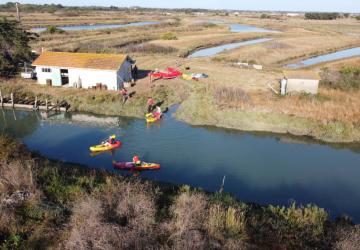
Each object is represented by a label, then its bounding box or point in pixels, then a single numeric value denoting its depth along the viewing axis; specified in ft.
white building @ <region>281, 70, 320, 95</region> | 129.08
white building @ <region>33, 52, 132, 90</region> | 137.08
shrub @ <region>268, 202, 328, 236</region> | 51.39
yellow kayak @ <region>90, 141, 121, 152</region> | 96.17
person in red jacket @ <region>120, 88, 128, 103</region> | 129.75
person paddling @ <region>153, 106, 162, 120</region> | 118.83
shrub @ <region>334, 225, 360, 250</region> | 42.42
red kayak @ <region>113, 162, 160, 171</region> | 85.46
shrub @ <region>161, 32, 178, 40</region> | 294.05
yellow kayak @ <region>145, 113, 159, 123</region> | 117.08
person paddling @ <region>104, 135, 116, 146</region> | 97.69
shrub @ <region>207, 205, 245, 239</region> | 45.88
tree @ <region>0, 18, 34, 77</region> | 152.05
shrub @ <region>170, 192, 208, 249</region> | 41.14
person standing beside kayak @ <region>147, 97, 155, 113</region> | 124.41
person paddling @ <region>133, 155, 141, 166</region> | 85.20
